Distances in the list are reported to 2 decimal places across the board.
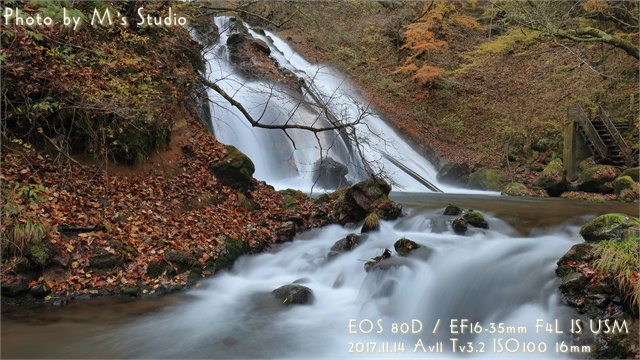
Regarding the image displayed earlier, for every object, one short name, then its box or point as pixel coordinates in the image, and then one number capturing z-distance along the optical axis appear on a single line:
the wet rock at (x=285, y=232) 7.80
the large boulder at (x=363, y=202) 8.69
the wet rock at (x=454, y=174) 16.36
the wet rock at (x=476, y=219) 8.08
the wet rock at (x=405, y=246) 6.79
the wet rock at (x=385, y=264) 6.27
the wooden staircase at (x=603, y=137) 13.36
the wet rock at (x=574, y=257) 5.10
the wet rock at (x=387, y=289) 5.80
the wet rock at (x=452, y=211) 8.89
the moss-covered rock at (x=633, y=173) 11.84
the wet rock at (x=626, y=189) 11.16
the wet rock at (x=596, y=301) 4.30
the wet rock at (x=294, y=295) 5.79
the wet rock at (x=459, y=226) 7.85
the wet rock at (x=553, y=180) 13.41
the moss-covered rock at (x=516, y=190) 13.66
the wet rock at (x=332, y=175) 12.91
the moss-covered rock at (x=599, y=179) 12.44
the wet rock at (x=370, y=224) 7.97
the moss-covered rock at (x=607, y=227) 5.61
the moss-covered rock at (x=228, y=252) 6.65
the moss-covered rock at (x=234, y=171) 8.30
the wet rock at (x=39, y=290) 4.91
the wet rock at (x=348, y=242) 7.34
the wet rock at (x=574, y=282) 4.67
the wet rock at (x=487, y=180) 15.28
